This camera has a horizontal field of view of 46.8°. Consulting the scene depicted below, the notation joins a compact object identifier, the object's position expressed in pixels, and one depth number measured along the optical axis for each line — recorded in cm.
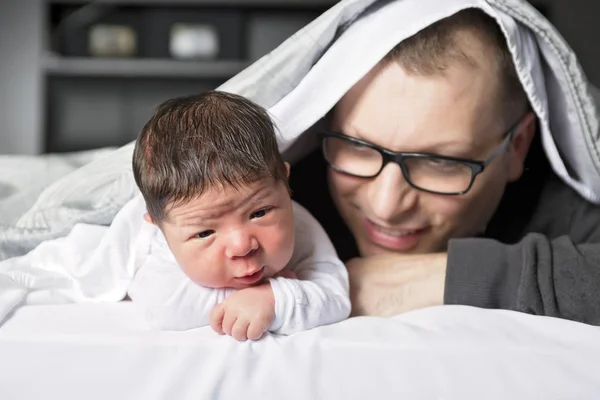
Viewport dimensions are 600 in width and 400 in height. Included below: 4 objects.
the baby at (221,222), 81
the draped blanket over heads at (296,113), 100
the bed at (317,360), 67
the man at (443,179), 95
